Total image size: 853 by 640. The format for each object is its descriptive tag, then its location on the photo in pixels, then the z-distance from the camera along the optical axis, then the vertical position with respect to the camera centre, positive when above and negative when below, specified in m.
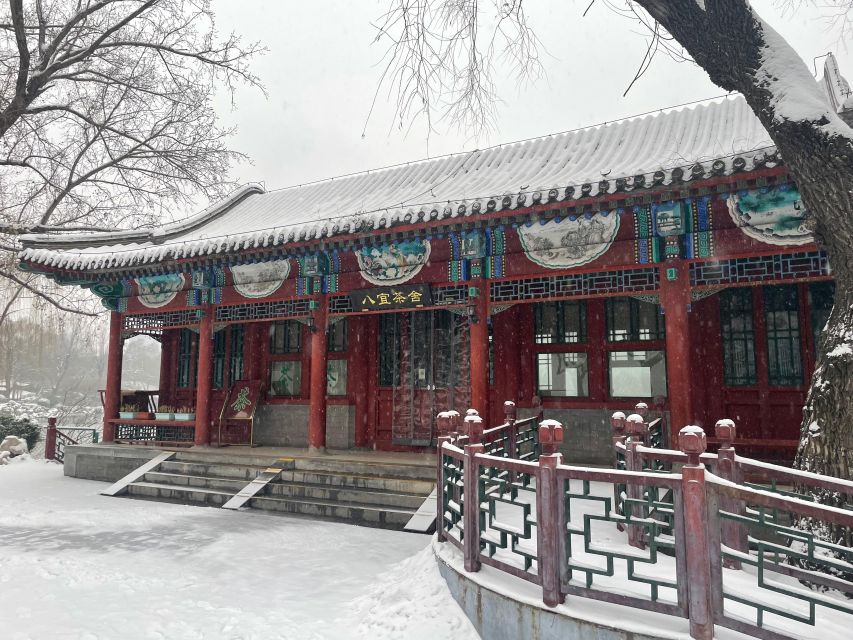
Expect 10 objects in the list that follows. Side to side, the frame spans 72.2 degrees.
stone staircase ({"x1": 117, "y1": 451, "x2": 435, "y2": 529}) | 7.20 -1.49
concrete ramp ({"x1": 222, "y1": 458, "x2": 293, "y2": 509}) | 7.69 -1.49
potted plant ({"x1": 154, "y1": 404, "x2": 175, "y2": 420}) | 10.54 -0.68
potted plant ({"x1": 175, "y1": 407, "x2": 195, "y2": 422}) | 10.55 -0.70
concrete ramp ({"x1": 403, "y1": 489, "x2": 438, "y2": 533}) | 6.41 -1.59
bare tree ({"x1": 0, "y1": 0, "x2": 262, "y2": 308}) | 9.02 +5.41
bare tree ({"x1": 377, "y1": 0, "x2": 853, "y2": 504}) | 3.78 +1.58
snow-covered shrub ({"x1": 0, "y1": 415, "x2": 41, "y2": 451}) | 14.96 -1.36
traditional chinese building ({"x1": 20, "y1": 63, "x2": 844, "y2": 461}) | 6.64 +1.17
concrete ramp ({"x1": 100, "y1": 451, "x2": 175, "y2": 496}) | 8.64 -1.52
